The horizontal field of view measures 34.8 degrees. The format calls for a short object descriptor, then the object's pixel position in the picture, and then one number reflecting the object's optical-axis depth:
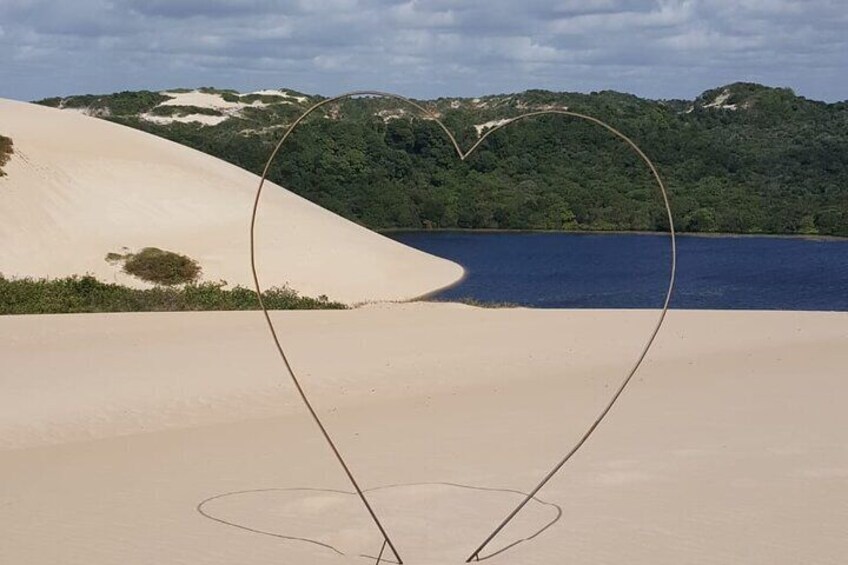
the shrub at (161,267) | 39.69
